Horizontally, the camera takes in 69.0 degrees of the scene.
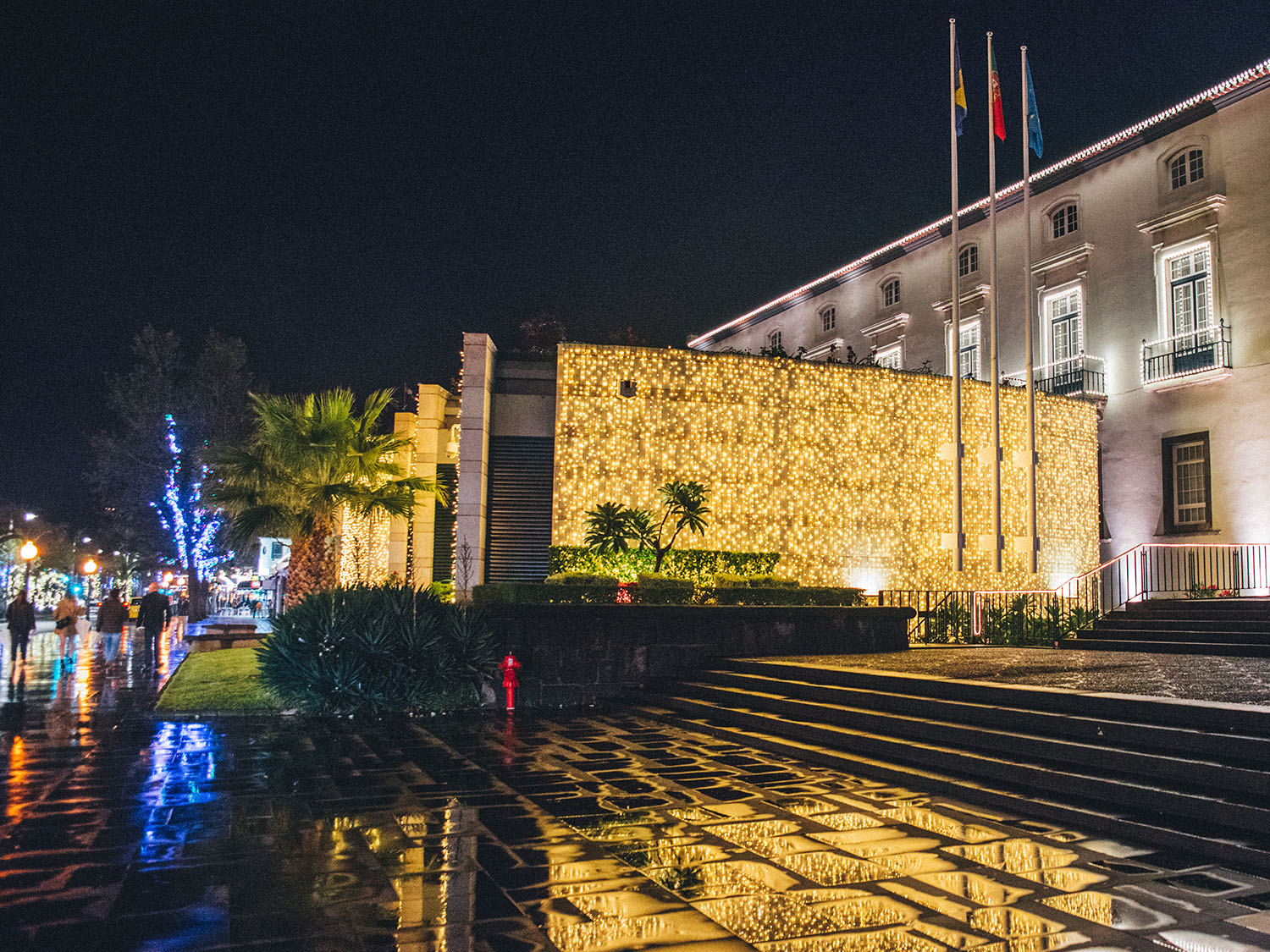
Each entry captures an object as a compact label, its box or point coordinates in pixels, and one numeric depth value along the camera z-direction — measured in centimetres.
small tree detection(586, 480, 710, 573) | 1783
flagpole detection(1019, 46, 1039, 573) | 1560
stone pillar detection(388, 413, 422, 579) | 2169
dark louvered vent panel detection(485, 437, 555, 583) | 2000
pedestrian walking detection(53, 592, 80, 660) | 2295
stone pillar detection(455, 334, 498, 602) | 1923
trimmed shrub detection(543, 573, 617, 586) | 1567
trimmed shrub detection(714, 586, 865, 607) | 1553
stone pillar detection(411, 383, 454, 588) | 2152
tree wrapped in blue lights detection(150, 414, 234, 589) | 3628
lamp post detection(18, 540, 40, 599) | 2288
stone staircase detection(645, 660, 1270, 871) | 591
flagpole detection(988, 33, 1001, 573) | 1545
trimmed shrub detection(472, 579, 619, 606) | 1502
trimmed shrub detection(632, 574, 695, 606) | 1526
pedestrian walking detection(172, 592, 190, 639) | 3679
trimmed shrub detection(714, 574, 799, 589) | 1705
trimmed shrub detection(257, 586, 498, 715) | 1199
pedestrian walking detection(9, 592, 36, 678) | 1991
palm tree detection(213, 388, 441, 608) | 1524
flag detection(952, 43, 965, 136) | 1661
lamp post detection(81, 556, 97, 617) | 3884
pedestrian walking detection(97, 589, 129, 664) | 2958
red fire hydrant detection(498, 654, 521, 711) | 1274
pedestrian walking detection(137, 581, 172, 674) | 2425
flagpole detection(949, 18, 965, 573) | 1492
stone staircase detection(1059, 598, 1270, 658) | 1444
